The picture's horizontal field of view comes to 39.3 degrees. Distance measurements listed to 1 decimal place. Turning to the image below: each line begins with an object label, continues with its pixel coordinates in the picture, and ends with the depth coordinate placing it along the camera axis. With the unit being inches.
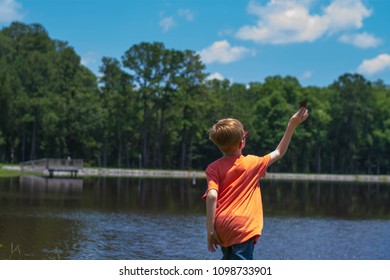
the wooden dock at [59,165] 2144.4
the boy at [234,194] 170.4
